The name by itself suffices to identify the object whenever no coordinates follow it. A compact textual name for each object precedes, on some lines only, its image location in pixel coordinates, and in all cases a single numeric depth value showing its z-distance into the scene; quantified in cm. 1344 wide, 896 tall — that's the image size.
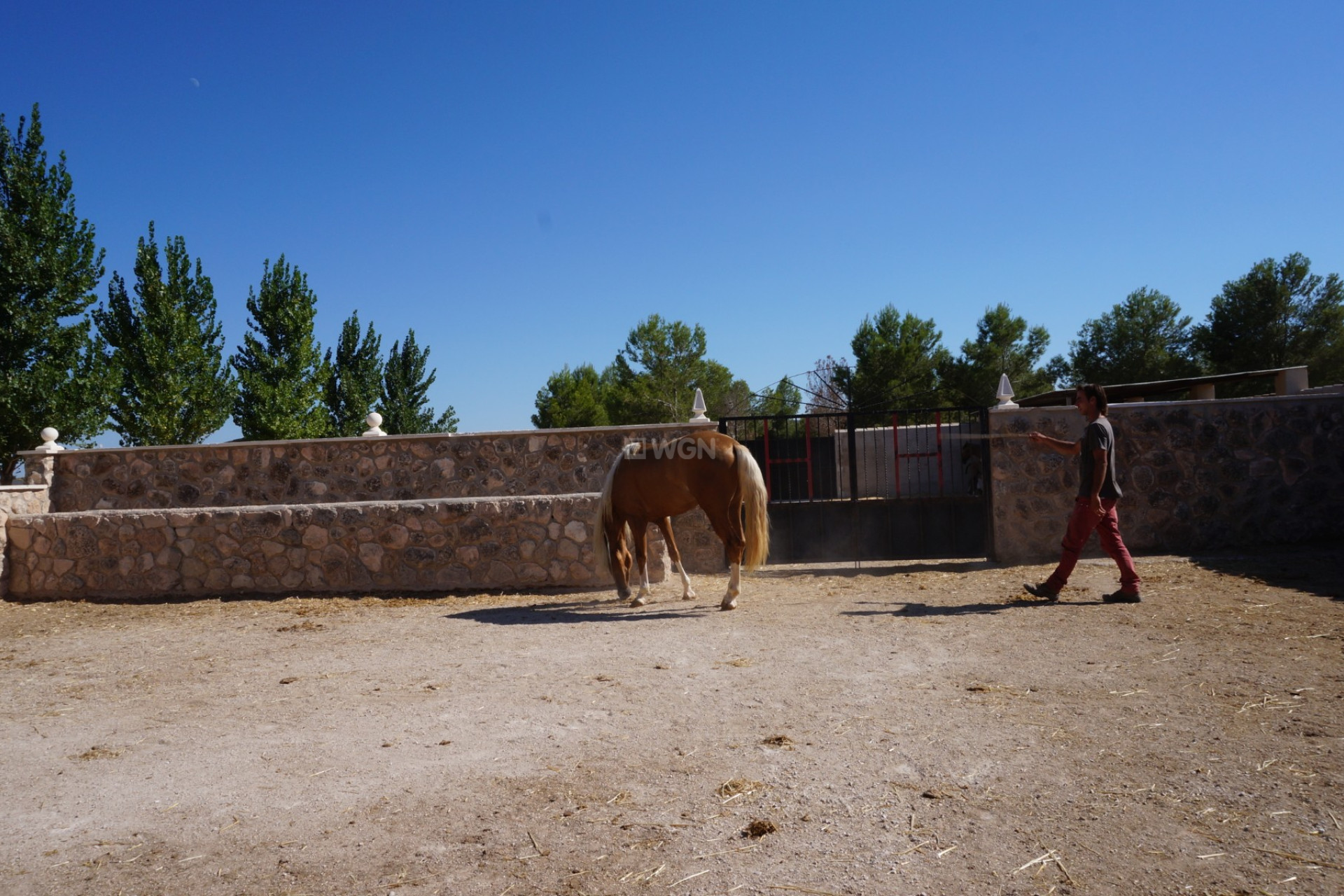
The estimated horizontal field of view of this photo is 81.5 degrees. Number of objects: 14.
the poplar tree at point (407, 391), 3416
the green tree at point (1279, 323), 2928
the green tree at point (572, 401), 4822
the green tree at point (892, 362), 3738
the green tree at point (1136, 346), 3375
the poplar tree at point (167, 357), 2133
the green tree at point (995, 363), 3828
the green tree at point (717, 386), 4969
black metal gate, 916
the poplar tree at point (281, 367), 2561
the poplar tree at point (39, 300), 1575
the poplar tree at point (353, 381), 3138
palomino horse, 679
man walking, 609
